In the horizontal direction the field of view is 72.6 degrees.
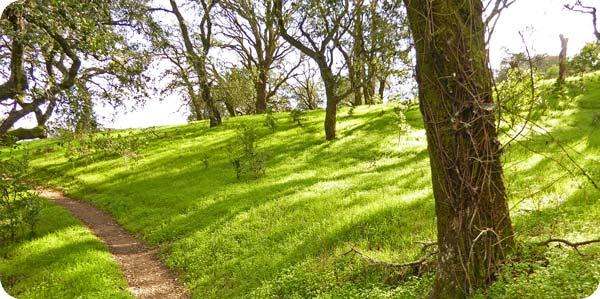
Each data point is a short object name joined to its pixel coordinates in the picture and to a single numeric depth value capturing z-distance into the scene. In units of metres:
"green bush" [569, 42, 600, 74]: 8.82
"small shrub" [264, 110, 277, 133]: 28.80
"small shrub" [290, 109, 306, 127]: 30.48
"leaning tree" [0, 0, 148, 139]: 9.37
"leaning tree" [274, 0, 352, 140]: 21.53
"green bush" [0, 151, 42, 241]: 13.05
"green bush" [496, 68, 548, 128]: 5.41
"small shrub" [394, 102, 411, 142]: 22.43
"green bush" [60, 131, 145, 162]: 14.08
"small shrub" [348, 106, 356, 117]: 31.82
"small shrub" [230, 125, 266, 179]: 19.25
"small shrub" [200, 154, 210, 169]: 22.50
